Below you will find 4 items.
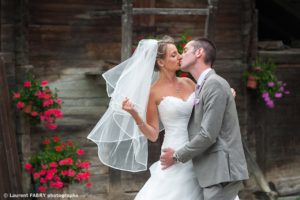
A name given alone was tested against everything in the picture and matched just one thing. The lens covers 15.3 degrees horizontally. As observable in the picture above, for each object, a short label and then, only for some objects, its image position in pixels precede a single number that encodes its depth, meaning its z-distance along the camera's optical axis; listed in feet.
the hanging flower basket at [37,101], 39.63
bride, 28.34
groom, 25.37
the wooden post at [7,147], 36.72
